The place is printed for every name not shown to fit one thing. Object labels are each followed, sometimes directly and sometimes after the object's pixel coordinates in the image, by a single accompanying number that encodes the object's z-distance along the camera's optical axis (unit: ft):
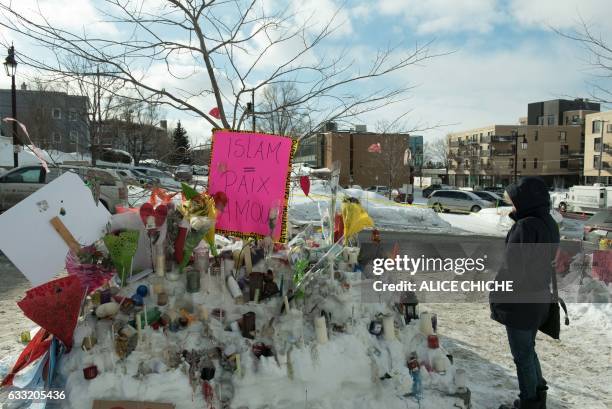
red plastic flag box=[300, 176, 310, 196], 13.07
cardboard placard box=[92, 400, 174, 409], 8.69
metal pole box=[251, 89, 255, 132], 17.14
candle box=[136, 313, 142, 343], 9.49
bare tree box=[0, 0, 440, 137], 14.03
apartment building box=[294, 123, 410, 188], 97.85
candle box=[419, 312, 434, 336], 10.83
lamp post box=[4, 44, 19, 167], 13.02
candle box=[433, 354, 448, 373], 10.25
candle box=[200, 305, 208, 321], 10.16
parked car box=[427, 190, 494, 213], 72.92
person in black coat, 9.43
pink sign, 11.64
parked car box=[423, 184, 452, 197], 126.66
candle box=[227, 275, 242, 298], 10.39
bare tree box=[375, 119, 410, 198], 92.11
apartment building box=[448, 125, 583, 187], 193.88
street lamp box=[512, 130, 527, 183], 192.24
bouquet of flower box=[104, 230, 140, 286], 10.03
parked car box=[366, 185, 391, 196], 105.77
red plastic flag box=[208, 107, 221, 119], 16.56
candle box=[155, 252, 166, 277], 10.70
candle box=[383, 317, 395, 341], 10.41
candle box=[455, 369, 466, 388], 10.11
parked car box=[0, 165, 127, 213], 36.22
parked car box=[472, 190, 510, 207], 77.20
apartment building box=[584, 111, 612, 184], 161.17
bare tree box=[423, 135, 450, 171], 219.82
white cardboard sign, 10.12
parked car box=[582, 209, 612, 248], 29.37
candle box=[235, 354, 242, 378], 9.26
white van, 78.23
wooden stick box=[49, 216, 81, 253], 10.61
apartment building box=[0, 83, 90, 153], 72.69
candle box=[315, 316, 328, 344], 9.83
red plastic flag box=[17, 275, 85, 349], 9.41
